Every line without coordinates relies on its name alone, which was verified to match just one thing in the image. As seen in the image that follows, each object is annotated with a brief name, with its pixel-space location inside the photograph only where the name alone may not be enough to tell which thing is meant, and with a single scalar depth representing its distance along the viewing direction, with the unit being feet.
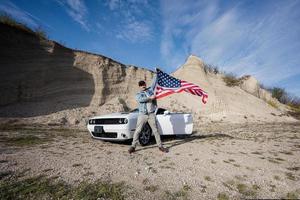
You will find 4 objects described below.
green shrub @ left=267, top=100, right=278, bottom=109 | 67.71
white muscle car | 13.87
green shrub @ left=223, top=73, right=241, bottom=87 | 63.08
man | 12.65
